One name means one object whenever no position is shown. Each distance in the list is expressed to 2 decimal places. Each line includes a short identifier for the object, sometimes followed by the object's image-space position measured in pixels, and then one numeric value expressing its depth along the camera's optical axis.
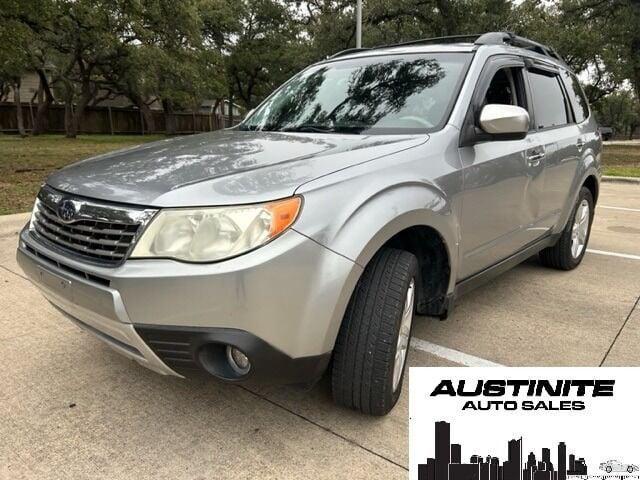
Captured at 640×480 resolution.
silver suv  1.93
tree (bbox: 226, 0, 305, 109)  33.94
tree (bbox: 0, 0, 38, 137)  9.98
